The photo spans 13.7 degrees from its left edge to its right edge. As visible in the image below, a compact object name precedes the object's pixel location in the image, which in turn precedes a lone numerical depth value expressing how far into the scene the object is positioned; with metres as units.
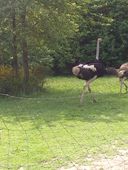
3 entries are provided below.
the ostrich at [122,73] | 15.41
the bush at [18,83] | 15.28
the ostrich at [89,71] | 13.09
